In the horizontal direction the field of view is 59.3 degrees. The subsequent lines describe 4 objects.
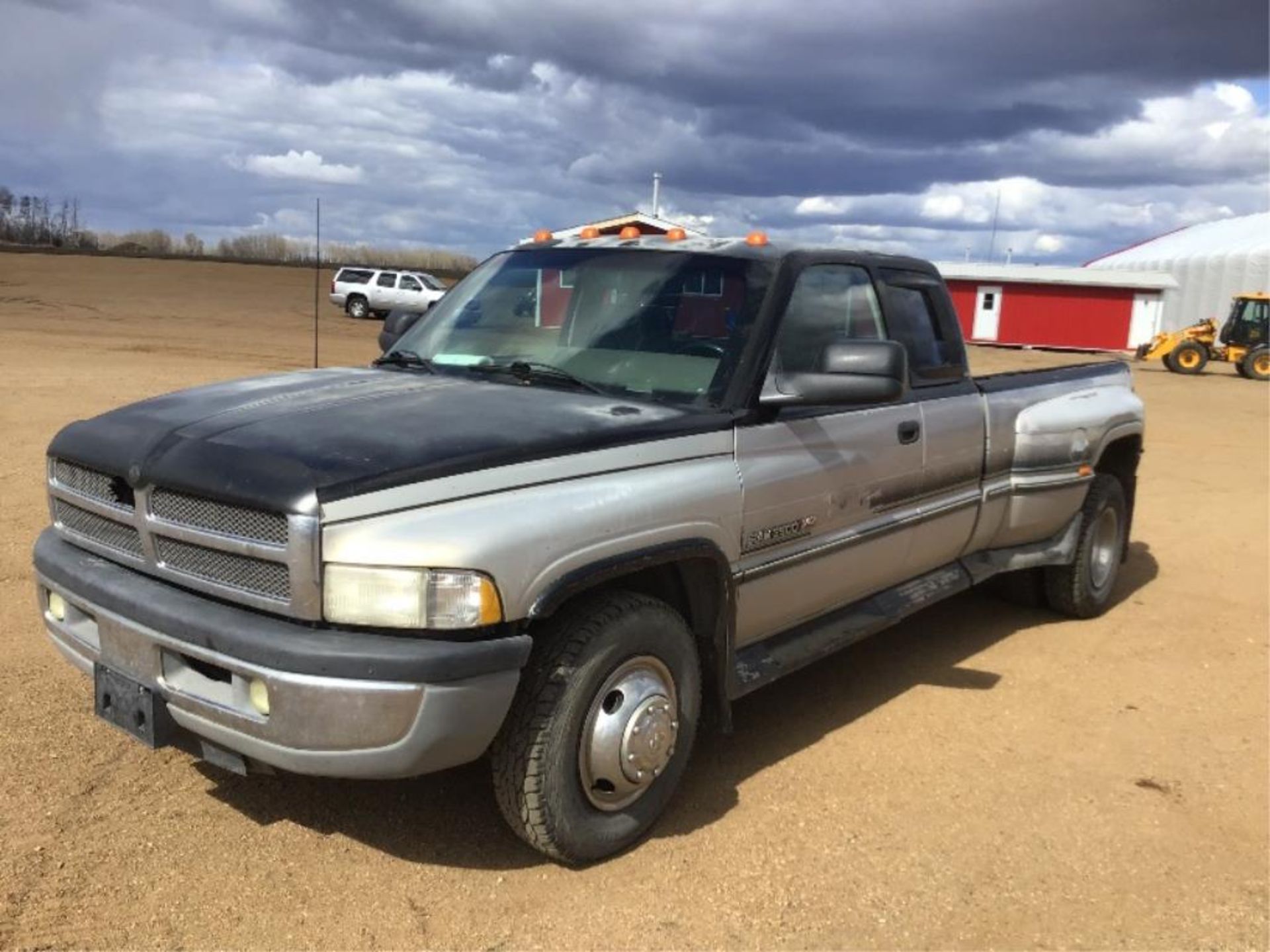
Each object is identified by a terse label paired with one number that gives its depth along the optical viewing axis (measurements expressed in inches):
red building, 1610.5
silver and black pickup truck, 113.1
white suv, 1413.6
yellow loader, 1216.2
